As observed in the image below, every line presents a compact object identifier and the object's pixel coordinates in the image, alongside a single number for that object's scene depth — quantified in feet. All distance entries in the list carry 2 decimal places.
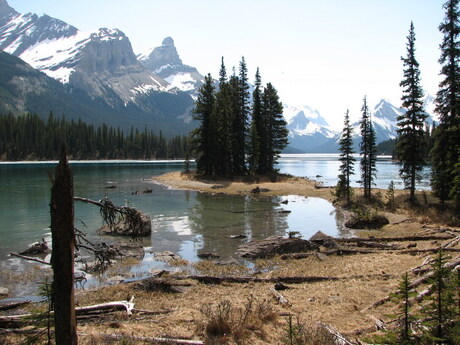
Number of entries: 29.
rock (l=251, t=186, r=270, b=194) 173.58
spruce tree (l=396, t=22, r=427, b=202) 121.19
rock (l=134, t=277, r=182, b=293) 44.04
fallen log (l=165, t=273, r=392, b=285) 47.57
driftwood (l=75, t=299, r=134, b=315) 34.01
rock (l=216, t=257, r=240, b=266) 58.59
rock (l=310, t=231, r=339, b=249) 68.49
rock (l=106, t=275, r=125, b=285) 49.75
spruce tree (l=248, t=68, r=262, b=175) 215.92
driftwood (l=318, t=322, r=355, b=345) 24.56
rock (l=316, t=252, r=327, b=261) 60.09
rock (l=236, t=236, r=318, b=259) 64.28
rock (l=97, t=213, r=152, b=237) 81.61
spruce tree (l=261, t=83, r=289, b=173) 237.25
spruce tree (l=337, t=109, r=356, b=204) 135.69
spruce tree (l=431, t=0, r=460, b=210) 107.86
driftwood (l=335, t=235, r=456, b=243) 68.36
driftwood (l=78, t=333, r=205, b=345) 26.61
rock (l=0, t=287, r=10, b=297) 44.17
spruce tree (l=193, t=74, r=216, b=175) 220.43
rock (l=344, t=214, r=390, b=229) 91.91
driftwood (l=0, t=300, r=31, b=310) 38.52
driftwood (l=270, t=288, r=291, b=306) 38.08
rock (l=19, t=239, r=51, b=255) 63.93
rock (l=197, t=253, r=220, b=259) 63.62
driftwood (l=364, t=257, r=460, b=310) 35.42
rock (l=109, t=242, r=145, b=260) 64.32
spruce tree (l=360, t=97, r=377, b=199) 138.10
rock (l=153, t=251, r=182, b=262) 62.34
